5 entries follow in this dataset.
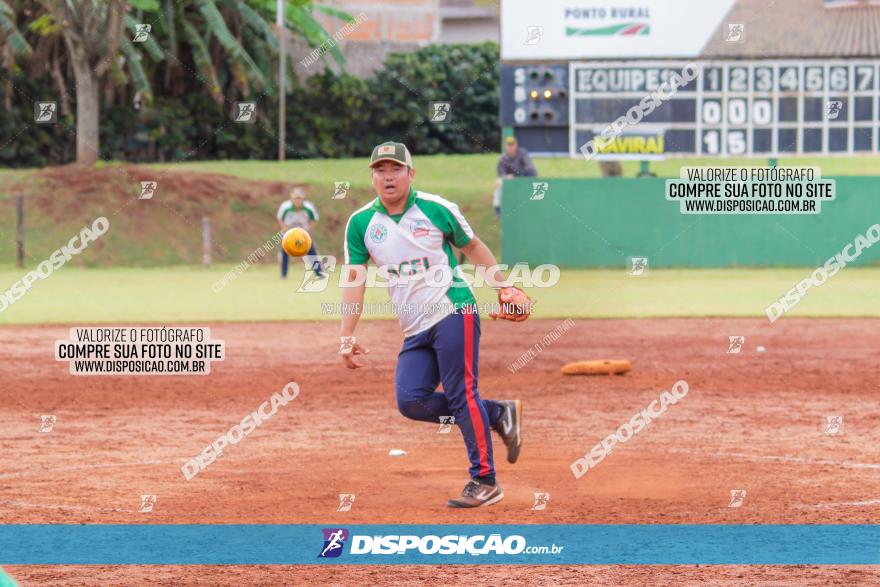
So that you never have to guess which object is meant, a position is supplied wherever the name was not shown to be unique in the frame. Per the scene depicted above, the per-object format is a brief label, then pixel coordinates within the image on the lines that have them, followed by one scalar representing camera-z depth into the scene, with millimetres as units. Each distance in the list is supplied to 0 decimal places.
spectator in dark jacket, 28359
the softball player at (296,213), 27406
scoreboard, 27312
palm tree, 35906
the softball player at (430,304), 8141
